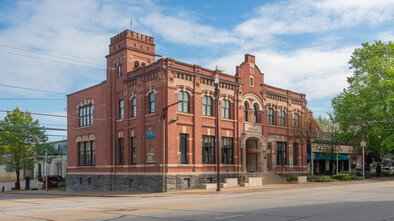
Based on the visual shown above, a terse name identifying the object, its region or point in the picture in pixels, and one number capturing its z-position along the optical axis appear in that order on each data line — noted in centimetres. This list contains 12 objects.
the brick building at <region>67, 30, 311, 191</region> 3091
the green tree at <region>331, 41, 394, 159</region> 4181
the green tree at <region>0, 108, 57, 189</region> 4606
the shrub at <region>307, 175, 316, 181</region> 4070
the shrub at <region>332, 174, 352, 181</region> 4072
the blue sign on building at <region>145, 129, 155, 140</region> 2978
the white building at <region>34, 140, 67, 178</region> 6669
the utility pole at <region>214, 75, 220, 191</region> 2814
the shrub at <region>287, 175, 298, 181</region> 3856
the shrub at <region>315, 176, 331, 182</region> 3897
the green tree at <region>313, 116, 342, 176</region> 4631
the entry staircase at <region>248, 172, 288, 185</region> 3599
